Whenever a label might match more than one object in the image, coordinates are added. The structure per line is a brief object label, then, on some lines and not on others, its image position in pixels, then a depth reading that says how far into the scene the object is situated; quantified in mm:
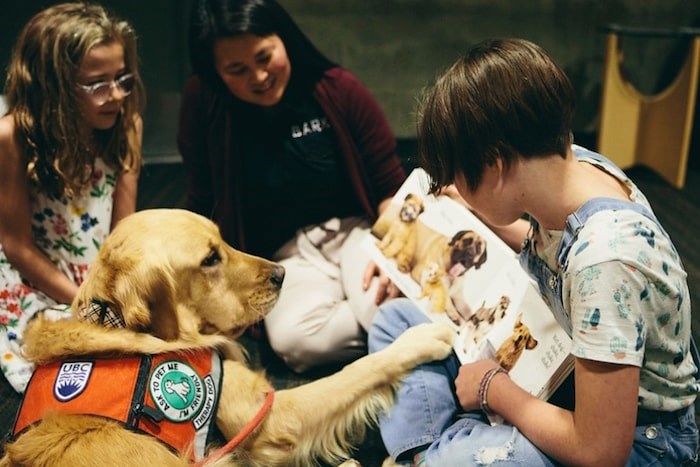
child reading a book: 940
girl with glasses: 1675
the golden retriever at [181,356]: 1108
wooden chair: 3212
